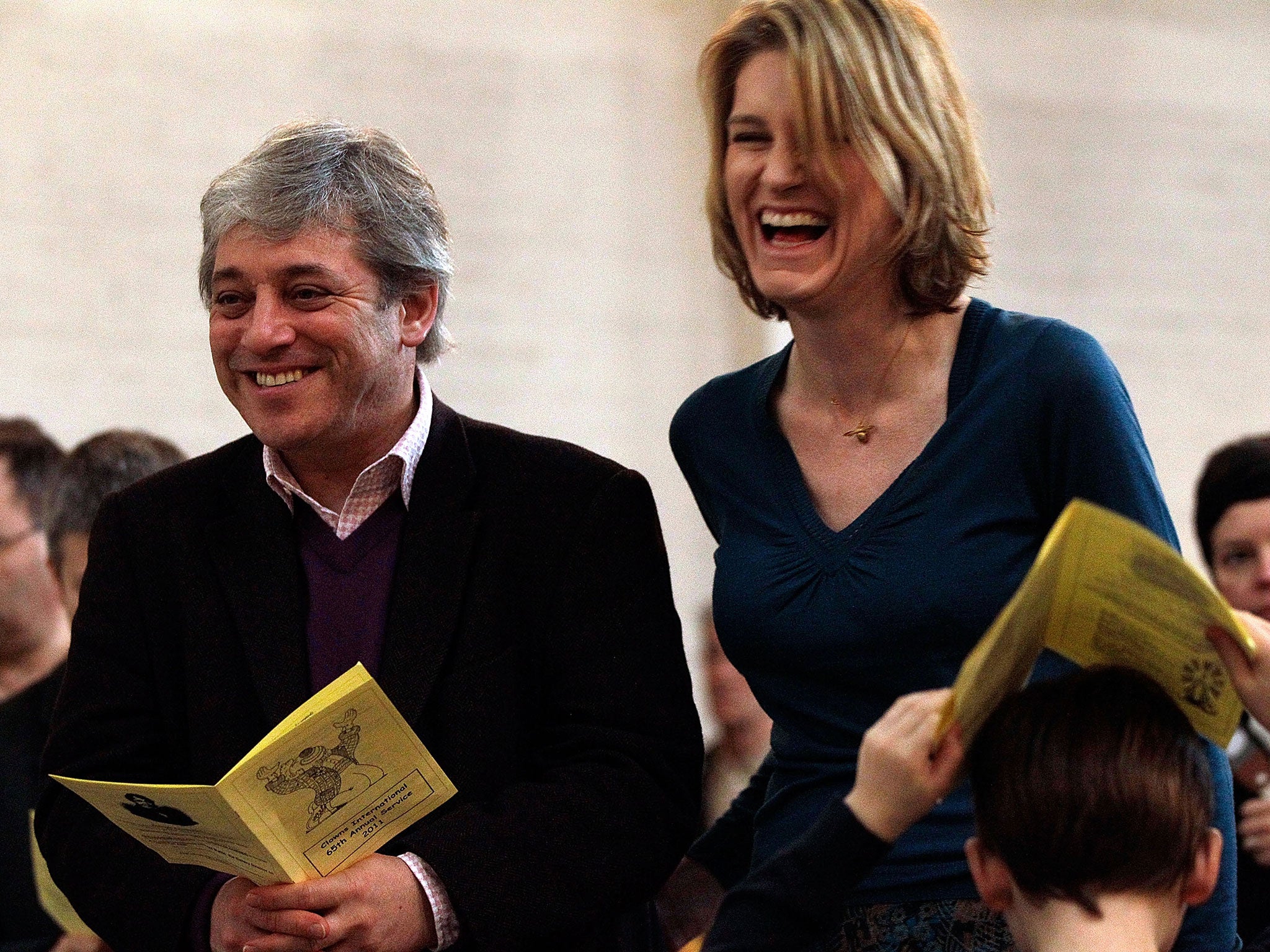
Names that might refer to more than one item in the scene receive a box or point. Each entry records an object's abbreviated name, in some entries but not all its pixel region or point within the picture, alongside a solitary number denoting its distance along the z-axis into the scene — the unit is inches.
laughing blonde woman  175.2
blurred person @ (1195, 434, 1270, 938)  287.4
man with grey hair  199.2
